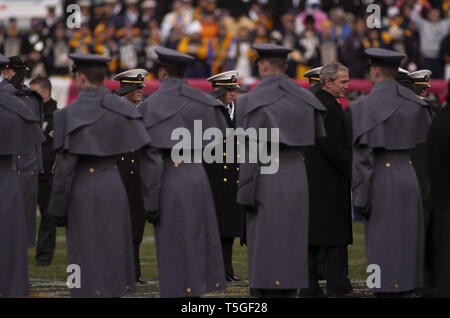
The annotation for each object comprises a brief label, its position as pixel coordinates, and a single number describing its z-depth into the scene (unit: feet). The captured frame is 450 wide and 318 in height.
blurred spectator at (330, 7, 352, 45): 86.00
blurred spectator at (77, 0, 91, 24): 97.85
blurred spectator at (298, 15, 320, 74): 83.71
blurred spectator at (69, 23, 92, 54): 91.86
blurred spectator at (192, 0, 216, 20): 92.68
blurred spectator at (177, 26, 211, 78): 85.20
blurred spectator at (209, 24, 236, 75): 86.28
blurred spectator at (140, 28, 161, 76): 87.35
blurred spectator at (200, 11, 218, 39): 89.81
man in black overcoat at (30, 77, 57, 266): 50.42
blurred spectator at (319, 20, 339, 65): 83.05
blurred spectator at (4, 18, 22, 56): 93.20
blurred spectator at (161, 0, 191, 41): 92.57
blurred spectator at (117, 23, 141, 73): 88.02
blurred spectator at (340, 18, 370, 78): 81.87
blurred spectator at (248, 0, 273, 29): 91.06
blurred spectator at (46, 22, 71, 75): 90.48
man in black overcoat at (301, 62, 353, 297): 39.04
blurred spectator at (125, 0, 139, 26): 97.10
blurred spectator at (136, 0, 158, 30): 96.32
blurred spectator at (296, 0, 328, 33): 89.86
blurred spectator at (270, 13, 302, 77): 83.97
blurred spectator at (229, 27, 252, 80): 85.81
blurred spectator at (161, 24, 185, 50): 87.92
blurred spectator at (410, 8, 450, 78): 82.58
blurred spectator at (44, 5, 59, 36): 95.55
